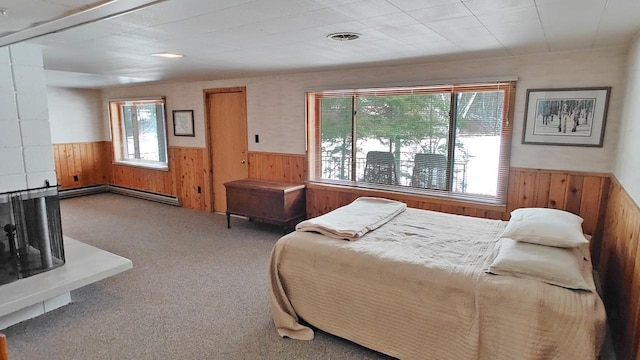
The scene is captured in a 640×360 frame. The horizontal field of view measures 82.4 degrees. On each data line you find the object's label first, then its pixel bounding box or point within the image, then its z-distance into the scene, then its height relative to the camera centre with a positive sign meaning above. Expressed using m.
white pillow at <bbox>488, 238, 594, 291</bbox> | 1.86 -0.73
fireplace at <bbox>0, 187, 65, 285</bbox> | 2.69 -0.83
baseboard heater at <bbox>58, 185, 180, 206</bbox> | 6.34 -1.27
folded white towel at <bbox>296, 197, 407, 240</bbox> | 2.60 -0.73
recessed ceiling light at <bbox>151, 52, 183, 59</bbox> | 3.19 +0.62
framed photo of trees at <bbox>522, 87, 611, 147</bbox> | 3.01 +0.10
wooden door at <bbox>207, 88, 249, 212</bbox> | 5.29 -0.18
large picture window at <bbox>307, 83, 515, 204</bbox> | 3.56 -0.13
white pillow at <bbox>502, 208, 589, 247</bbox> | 2.13 -0.62
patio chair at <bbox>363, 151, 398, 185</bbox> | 4.21 -0.49
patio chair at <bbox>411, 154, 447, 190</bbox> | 3.87 -0.48
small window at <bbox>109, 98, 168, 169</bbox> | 6.51 -0.12
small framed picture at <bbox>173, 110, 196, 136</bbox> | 5.80 +0.04
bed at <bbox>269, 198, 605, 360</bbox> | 1.78 -0.94
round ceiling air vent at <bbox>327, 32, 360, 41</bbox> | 2.44 +0.61
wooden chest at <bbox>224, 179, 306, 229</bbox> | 4.50 -0.94
